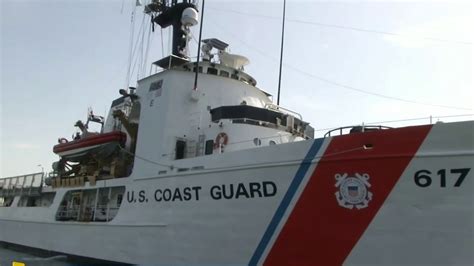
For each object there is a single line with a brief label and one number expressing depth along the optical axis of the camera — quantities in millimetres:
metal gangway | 16344
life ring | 9250
